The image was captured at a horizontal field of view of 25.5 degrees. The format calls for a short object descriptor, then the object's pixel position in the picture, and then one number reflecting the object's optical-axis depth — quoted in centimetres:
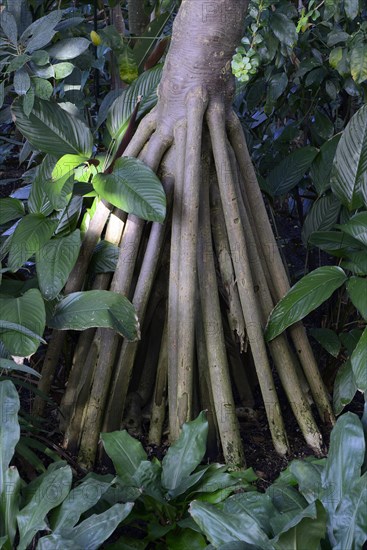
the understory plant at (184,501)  244
